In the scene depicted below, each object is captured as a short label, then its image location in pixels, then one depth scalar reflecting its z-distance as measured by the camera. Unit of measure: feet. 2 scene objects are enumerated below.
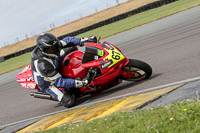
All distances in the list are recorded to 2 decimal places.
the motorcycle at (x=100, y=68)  40.63
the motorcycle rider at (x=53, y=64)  42.24
